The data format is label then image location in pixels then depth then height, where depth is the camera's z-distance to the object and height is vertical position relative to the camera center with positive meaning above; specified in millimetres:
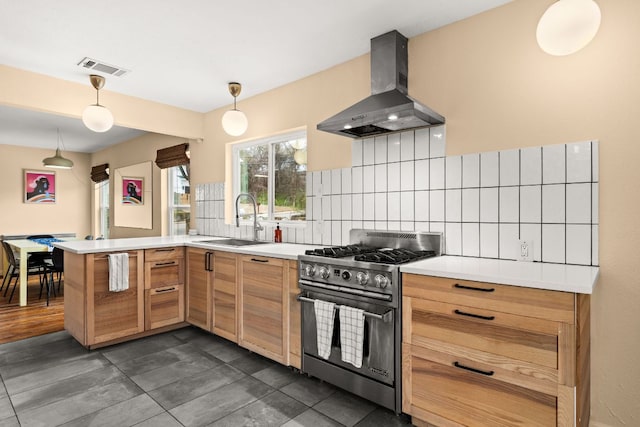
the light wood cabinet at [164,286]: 3182 -701
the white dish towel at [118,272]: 2893 -509
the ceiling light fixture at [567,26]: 1496 +793
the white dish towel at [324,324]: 2152 -698
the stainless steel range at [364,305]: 1909 -549
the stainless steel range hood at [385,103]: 2135 +654
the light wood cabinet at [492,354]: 1419 -640
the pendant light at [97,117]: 2976 +778
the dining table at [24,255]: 4270 -553
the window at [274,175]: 3381 +358
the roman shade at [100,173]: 6695 +716
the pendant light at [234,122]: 3205 +792
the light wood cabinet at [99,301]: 2848 -765
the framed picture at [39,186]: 6654 +449
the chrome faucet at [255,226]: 3439 -156
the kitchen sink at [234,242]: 3283 -306
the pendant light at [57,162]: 5508 +746
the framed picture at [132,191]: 5691 +320
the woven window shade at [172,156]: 4602 +719
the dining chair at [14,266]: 4504 -713
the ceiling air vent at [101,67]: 2857 +1189
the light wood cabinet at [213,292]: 2926 -714
